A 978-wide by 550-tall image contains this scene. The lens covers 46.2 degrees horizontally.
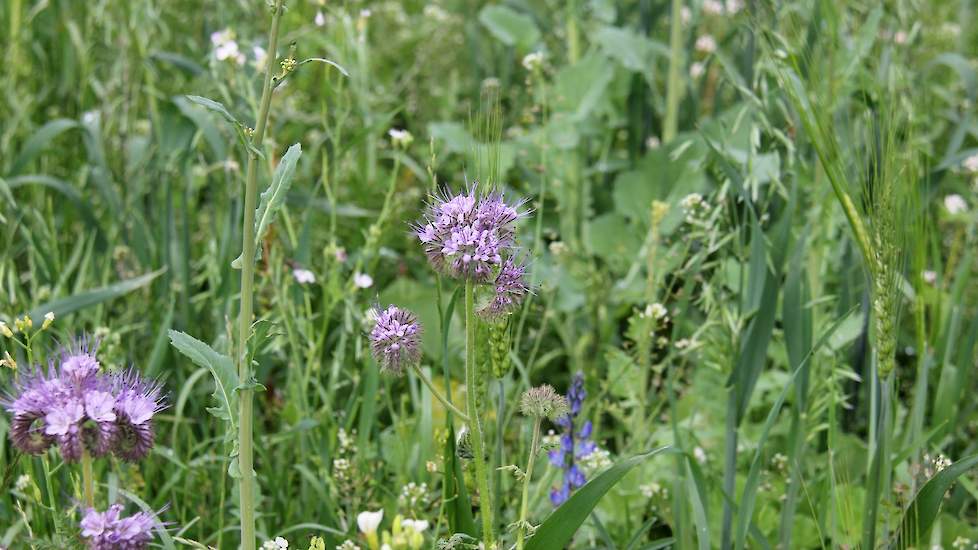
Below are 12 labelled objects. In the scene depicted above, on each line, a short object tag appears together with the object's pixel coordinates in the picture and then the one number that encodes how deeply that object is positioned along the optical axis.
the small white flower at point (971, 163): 2.88
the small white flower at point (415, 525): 1.07
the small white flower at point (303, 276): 2.15
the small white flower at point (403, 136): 2.24
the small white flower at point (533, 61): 2.43
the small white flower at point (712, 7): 3.88
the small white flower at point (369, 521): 1.05
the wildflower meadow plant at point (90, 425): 1.22
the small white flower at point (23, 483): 1.68
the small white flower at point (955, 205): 3.02
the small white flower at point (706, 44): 3.70
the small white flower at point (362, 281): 2.17
